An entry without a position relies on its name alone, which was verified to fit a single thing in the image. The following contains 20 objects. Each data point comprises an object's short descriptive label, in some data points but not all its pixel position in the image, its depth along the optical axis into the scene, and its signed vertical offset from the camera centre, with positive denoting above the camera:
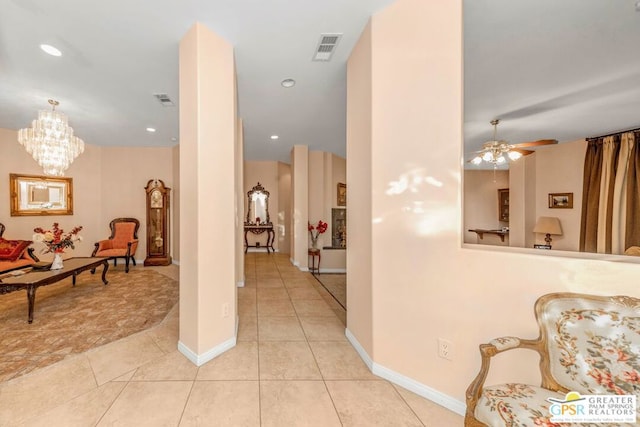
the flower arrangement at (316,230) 5.81 -0.39
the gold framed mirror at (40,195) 4.76 +0.40
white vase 3.54 -0.72
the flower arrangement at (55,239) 3.60 -0.37
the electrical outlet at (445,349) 1.68 -0.94
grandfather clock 5.84 -0.17
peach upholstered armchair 5.16 -0.63
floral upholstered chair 1.07 -0.68
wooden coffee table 2.81 -0.80
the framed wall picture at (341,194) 6.80 +0.55
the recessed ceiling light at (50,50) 2.36 +1.62
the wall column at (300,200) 5.77 +0.32
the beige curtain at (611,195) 3.92 +0.31
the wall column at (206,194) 2.11 +0.18
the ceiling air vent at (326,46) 2.27 +1.64
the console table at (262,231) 7.68 -0.55
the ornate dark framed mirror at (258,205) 7.87 +0.28
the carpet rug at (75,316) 2.24 -1.25
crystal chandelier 3.30 +1.04
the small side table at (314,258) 5.59 -1.03
